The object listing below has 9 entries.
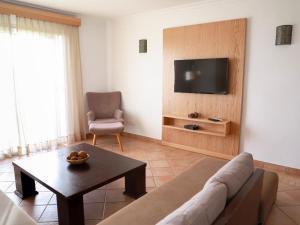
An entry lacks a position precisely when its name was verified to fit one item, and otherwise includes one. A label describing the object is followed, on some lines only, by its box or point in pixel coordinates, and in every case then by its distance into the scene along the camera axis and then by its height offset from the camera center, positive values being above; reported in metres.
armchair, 3.99 -0.58
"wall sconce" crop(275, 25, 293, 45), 2.72 +0.53
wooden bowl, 2.24 -0.77
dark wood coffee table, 1.79 -0.83
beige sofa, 1.23 -0.81
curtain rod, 3.28 +1.00
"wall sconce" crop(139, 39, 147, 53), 4.14 +0.60
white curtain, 3.41 -0.09
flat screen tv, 3.31 +0.06
